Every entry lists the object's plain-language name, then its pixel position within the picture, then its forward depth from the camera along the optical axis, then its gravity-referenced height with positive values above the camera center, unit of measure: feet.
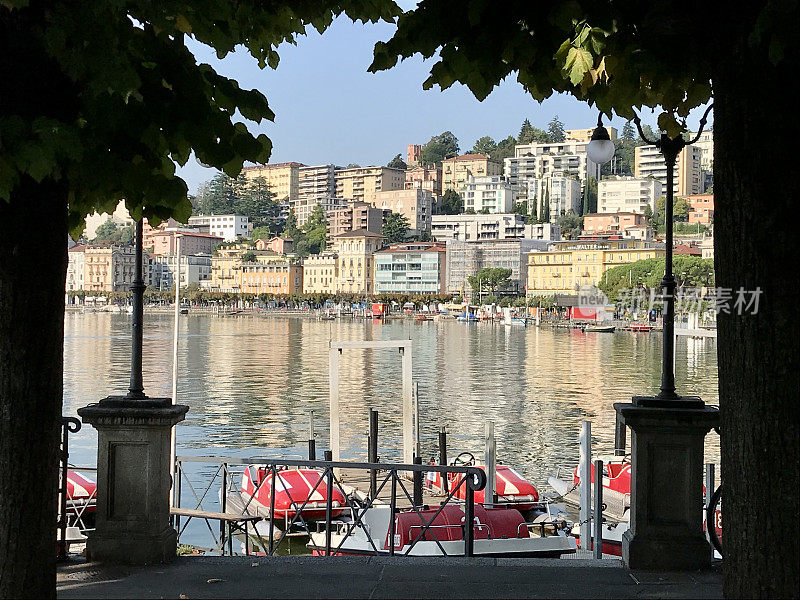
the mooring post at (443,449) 50.94 -8.25
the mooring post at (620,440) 50.19 -7.65
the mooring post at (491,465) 44.12 -7.97
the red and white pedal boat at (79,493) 42.84 -9.33
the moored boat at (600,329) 309.42 -9.42
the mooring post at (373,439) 50.16 -7.59
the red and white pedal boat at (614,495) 38.65 -9.54
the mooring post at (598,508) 26.25 -6.29
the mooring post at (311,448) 50.79 -8.30
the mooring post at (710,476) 27.27 -5.14
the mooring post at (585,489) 34.91 -7.15
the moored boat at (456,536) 30.58 -8.19
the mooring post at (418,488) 39.75 -8.17
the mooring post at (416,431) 55.41 -7.88
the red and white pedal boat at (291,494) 45.98 -9.90
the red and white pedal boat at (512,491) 45.99 -9.68
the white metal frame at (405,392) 50.21 -5.30
